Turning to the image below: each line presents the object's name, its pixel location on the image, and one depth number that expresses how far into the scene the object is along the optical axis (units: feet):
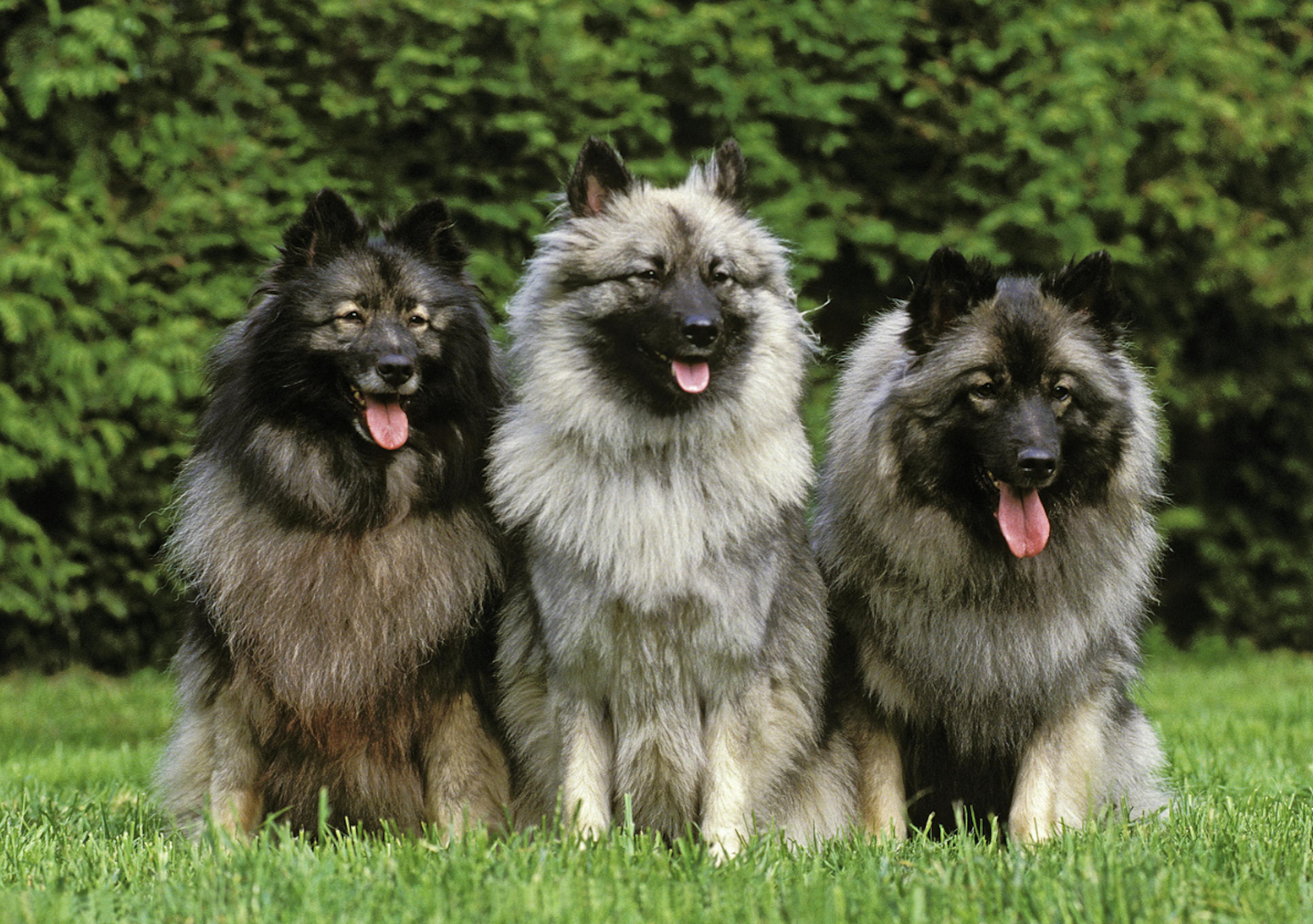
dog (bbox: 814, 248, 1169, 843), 24.67
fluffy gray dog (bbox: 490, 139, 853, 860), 23.50
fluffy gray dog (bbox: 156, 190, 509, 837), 24.71
